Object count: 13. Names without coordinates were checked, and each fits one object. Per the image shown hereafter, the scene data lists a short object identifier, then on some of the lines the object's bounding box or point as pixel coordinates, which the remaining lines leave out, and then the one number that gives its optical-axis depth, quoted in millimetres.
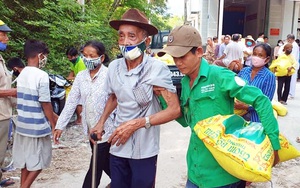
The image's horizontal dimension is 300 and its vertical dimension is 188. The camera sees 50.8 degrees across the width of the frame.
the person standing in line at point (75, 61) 6371
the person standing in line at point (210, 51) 13162
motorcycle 5910
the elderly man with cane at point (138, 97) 2295
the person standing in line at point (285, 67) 7797
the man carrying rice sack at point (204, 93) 1984
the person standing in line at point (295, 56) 9123
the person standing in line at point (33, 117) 3062
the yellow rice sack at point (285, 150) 2070
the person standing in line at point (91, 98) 2989
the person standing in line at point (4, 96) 3199
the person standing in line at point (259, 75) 3223
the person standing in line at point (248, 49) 9206
